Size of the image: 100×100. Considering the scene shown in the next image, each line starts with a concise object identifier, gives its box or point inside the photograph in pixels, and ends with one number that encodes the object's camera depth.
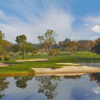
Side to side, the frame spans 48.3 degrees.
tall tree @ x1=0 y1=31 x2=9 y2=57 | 47.88
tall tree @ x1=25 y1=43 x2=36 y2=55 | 57.43
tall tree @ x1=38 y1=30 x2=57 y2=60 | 48.36
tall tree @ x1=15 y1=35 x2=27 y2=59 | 54.06
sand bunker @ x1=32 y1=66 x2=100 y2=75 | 21.53
